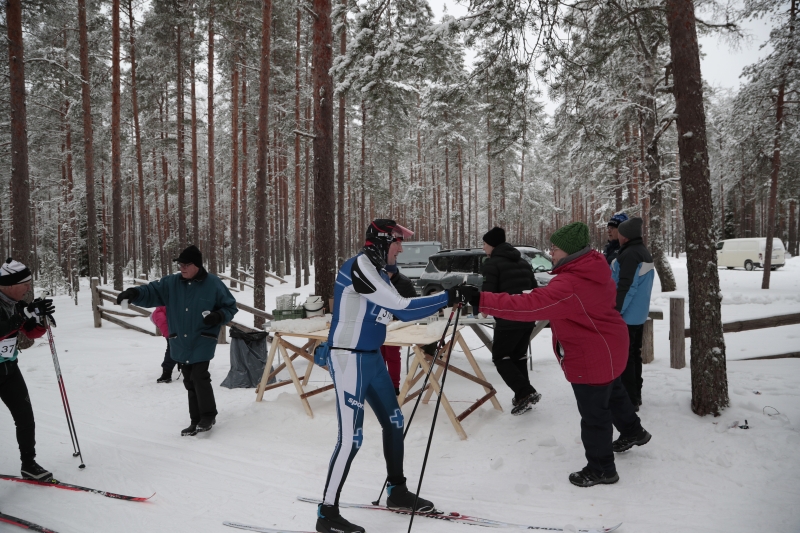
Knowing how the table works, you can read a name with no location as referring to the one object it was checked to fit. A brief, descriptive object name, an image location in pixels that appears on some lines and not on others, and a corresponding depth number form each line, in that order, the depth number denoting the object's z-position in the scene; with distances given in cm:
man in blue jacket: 474
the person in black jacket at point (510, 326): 532
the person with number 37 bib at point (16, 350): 414
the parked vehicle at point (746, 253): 2653
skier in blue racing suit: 331
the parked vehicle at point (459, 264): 1377
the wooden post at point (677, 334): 630
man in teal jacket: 523
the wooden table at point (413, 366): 495
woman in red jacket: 341
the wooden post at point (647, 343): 681
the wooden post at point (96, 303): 1307
